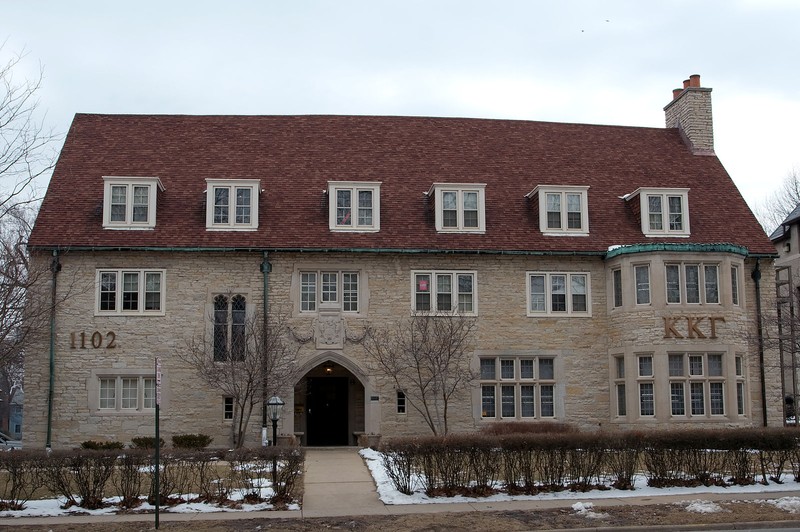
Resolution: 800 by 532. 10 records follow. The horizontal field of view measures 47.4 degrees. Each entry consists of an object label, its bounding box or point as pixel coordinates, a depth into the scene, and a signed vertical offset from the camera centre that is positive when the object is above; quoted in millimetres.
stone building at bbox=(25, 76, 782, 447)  27234 +3255
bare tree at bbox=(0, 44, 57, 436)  16078 +1714
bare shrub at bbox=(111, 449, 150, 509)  16109 -1524
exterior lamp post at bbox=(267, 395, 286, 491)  24970 -597
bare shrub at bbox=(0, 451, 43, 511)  16062 -1490
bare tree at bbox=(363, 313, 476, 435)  26938 +869
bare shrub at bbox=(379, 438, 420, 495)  16953 -1352
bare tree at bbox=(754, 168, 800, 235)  55125 +11491
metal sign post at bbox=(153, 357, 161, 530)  14572 -773
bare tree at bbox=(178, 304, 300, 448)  26062 +866
